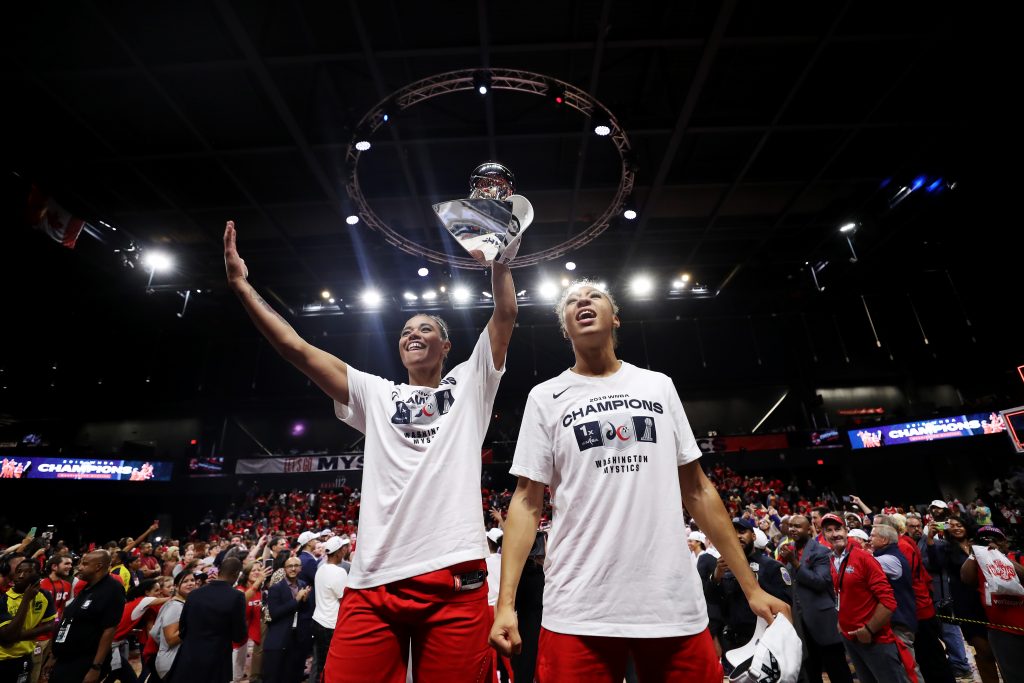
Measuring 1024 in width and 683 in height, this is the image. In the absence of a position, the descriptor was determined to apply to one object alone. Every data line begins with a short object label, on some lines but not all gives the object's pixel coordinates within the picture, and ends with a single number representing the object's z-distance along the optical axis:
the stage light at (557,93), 7.34
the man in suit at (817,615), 4.20
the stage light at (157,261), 12.33
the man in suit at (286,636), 5.04
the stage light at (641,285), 15.98
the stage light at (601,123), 7.74
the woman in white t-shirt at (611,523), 1.41
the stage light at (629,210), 10.12
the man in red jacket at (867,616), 3.79
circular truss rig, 7.27
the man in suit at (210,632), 3.89
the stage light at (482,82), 7.21
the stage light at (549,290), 15.62
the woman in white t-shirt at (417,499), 1.56
